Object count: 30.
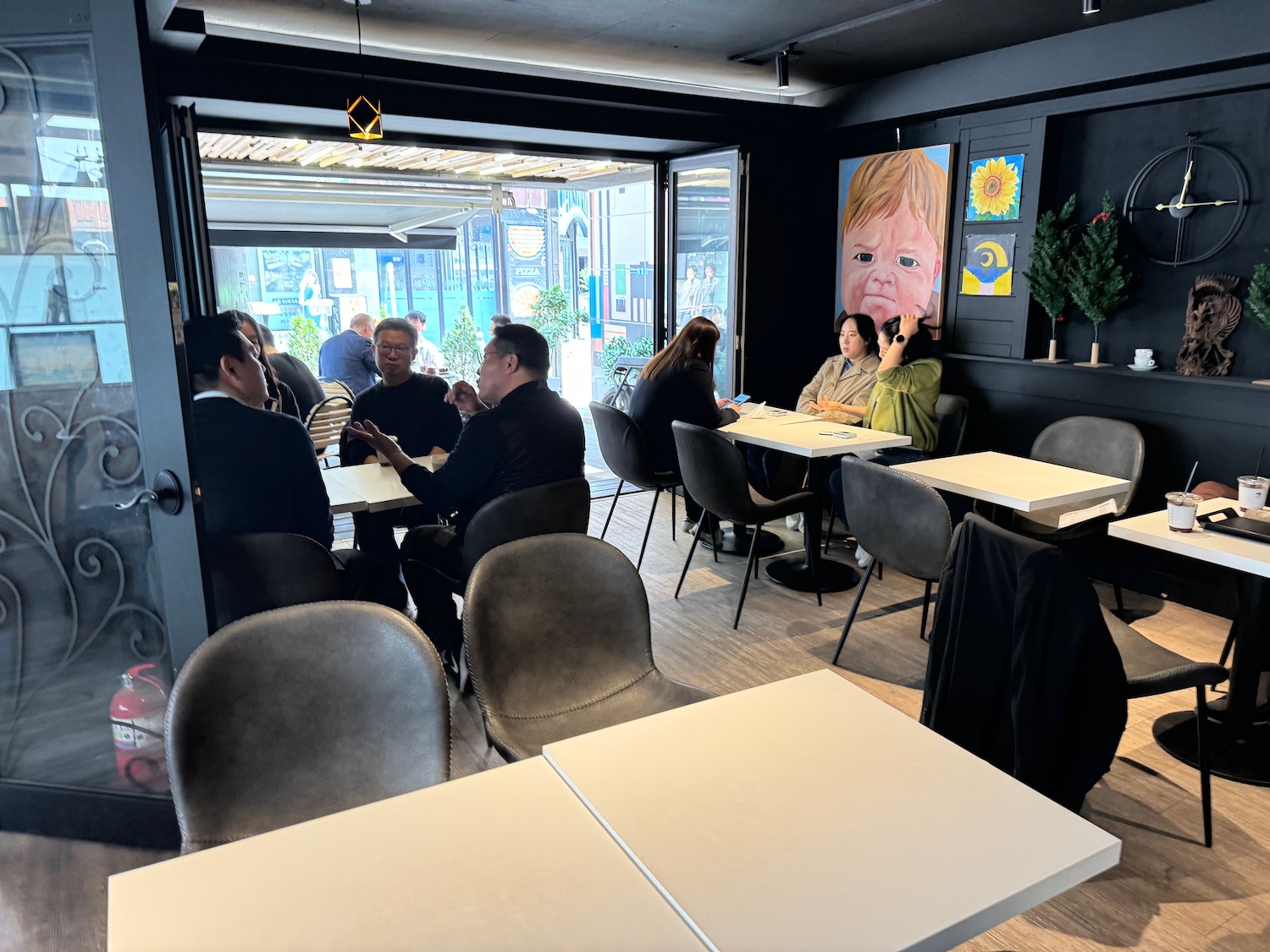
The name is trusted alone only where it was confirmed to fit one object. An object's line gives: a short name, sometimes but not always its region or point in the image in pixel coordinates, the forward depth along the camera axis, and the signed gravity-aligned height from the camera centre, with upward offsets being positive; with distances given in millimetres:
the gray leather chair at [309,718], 1510 -774
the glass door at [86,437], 1988 -366
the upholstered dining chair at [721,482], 3656 -850
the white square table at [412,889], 995 -745
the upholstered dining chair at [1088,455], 3635 -762
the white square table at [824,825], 1024 -740
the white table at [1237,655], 2410 -1137
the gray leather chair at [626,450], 4324 -831
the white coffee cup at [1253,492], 2602 -630
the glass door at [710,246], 5508 +270
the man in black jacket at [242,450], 2455 -463
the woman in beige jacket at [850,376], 4859 -519
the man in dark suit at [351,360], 6422 -521
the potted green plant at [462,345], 11617 -771
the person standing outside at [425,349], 7719 -696
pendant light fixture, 3469 +690
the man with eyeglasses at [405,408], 3822 -535
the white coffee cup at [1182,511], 2471 -653
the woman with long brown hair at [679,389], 4324 -516
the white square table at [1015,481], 3027 -739
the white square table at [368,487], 2914 -713
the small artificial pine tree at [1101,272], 4094 +60
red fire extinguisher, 2369 -1207
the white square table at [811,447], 3883 -725
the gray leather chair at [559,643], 1913 -823
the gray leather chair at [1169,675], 2170 -996
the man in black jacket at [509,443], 2797 -503
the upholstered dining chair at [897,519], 2873 -814
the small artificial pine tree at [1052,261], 4293 +121
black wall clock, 3830 +371
